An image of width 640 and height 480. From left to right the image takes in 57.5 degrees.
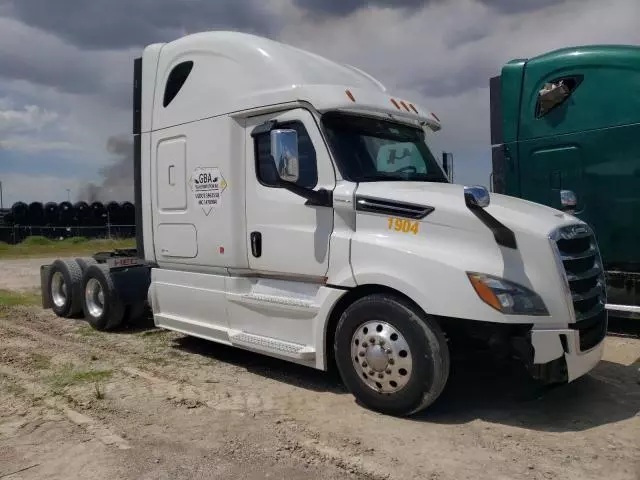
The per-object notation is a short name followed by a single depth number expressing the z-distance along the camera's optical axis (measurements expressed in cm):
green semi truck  681
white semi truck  427
